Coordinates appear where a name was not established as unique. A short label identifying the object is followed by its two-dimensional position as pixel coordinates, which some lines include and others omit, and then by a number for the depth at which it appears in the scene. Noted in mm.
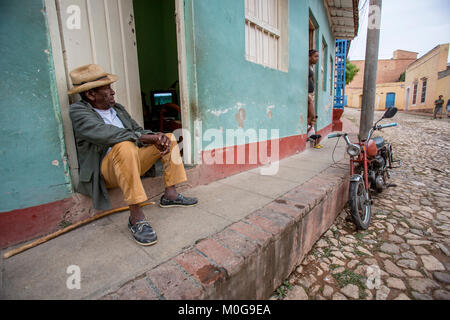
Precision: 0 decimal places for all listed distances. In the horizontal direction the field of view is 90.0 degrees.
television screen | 3698
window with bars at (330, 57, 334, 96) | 9485
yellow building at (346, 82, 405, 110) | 26734
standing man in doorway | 5352
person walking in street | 15507
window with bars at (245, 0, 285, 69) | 3529
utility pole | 4629
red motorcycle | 2607
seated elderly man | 1683
